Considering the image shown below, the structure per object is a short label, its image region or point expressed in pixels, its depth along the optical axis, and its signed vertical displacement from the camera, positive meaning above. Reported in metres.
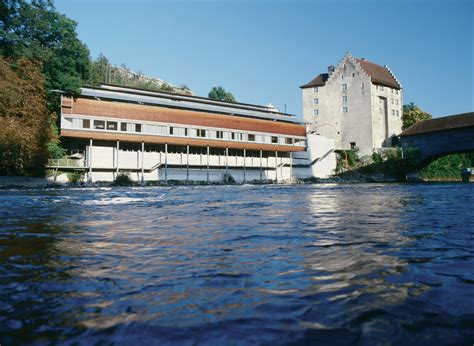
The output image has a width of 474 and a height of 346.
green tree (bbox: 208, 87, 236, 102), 68.94 +18.46
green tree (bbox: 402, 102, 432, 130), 61.59 +12.22
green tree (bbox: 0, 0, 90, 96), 32.59 +15.32
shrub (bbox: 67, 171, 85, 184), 30.42 +0.94
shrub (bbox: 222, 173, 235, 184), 40.22 +0.84
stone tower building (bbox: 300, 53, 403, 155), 58.34 +14.18
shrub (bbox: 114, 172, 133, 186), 31.53 +0.67
